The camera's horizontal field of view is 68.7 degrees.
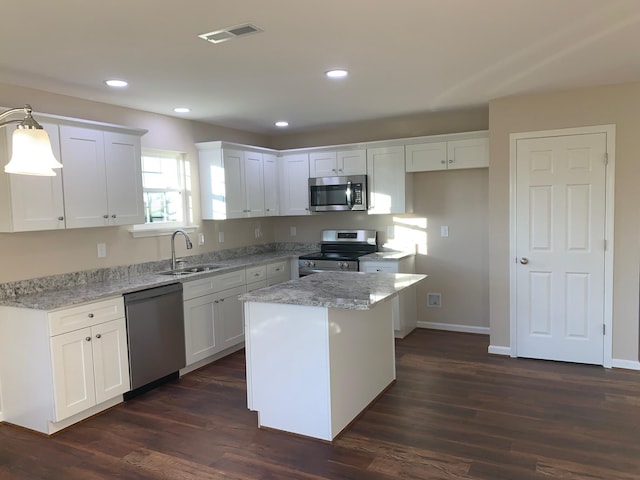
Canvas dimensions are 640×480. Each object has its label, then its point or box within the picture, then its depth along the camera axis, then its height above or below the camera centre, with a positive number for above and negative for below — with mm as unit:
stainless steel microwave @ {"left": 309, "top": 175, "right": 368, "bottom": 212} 5422 +204
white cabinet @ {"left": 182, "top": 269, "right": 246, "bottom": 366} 4227 -964
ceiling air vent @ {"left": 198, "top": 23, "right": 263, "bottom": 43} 2469 +978
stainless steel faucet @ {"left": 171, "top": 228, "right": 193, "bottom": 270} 4610 -328
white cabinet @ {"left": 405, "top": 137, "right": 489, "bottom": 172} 4848 +564
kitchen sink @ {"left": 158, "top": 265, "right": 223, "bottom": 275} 4466 -546
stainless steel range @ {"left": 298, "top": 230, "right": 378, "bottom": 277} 5320 -507
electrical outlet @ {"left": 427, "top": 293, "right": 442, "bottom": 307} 5461 -1073
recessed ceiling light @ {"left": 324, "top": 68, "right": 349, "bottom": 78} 3307 +992
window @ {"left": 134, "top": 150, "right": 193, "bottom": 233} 4613 +253
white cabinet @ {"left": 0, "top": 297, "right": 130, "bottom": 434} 3119 -1009
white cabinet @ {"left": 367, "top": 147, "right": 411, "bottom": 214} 5234 +314
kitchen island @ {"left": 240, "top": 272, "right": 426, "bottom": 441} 2922 -927
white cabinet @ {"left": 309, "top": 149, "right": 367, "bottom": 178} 5445 +566
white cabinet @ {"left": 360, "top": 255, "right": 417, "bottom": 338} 5039 -979
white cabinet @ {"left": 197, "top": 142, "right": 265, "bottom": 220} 5016 +354
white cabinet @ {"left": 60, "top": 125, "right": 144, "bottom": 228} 3535 +320
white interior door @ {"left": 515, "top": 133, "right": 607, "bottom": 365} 4094 -380
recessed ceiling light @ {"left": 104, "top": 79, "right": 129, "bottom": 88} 3404 +985
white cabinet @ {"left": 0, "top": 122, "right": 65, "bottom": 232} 3188 +147
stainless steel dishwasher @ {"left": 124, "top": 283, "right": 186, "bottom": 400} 3672 -986
